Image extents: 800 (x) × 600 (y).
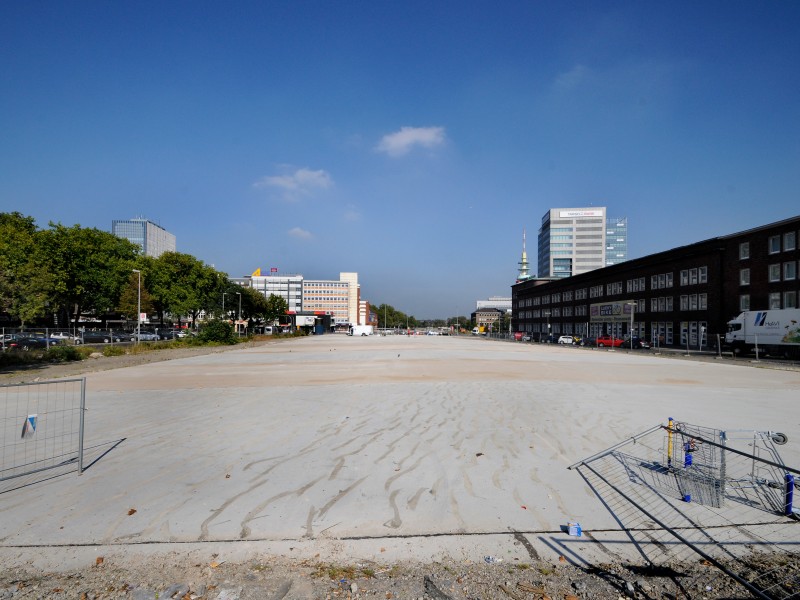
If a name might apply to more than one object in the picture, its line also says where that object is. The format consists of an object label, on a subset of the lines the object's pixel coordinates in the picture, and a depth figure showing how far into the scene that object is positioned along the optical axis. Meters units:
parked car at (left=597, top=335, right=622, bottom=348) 55.34
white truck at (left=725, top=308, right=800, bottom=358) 34.53
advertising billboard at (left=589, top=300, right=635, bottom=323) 67.94
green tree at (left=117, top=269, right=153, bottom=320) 58.09
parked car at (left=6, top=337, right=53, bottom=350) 34.41
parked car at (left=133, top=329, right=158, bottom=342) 54.34
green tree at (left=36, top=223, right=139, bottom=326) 53.03
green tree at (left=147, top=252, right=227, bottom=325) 66.00
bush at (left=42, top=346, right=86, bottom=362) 28.42
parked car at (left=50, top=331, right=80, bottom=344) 37.65
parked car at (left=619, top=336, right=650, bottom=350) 50.65
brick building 44.03
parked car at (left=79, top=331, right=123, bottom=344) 45.62
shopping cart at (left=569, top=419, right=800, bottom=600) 4.13
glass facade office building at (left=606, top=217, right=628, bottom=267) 174.00
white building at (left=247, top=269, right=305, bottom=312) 171.00
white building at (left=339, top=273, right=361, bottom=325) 196.62
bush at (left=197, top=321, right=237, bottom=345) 49.88
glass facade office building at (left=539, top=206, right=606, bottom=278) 155.12
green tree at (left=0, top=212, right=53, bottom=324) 31.03
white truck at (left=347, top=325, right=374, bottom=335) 99.31
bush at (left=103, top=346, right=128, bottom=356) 32.97
